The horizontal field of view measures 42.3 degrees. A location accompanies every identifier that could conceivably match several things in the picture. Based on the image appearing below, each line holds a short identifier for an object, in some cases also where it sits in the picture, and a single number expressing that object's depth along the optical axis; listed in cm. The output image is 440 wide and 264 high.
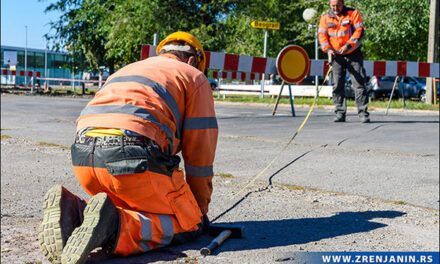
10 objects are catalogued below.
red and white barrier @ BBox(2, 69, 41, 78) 2998
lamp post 1986
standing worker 909
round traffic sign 976
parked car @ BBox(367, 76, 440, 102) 2787
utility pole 1956
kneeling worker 265
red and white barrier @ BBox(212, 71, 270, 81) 1410
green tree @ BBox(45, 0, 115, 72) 2806
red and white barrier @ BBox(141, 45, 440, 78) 1020
